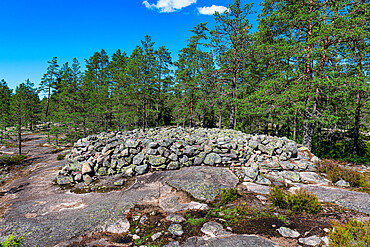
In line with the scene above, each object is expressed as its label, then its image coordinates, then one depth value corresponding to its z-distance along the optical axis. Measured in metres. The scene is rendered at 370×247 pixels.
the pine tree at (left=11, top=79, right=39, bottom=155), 18.86
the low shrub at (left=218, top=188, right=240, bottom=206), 5.22
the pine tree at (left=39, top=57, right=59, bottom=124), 37.06
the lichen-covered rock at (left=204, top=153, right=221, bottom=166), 8.58
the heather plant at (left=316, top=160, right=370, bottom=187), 6.21
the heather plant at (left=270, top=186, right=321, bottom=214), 4.36
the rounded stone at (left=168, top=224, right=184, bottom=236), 3.95
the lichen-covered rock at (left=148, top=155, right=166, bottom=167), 8.44
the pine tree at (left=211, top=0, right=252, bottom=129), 14.06
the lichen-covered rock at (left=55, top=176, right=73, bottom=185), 8.38
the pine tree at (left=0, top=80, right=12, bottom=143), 36.93
